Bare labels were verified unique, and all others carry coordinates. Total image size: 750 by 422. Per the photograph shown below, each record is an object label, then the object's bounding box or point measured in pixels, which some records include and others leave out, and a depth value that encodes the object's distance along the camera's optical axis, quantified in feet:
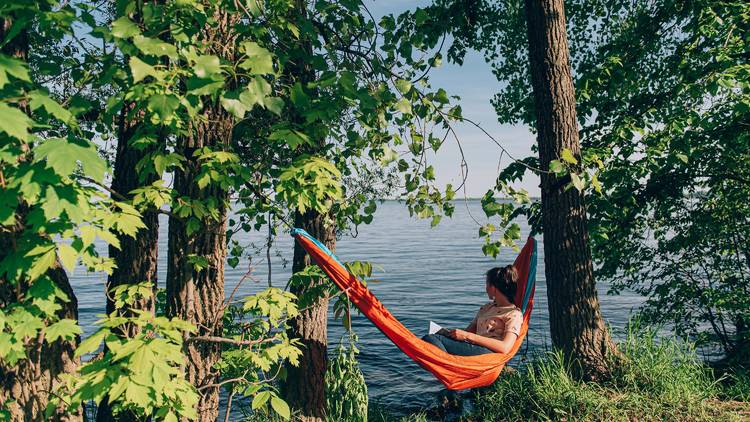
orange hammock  11.84
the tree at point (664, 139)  17.02
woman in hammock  14.08
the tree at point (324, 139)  9.14
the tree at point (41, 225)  5.63
